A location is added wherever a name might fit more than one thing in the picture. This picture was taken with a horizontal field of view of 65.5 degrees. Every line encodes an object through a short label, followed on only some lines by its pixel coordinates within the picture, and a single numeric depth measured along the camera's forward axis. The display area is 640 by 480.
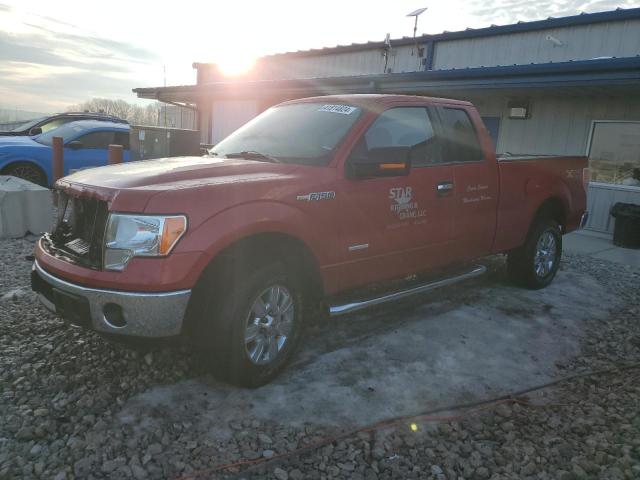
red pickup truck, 2.80
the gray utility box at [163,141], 8.49
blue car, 9.36
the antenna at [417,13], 16.36
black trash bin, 8.57
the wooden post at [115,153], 7.31
